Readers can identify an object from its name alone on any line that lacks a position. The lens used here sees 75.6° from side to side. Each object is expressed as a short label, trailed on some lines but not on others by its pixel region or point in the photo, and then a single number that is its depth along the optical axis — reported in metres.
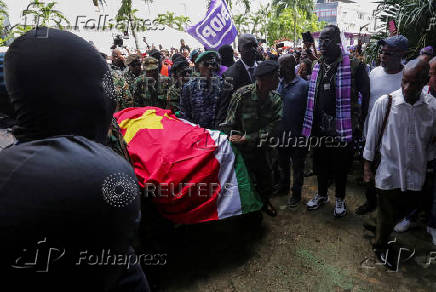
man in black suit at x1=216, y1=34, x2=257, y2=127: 3.85
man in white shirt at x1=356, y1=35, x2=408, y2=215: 3.18
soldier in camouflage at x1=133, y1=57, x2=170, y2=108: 4.34
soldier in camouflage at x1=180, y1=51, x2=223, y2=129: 3.63
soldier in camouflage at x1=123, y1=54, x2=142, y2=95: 4.78
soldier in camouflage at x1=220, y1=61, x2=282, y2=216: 3.12
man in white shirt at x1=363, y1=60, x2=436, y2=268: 2.30
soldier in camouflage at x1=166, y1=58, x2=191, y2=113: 4.46
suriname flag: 2.33
